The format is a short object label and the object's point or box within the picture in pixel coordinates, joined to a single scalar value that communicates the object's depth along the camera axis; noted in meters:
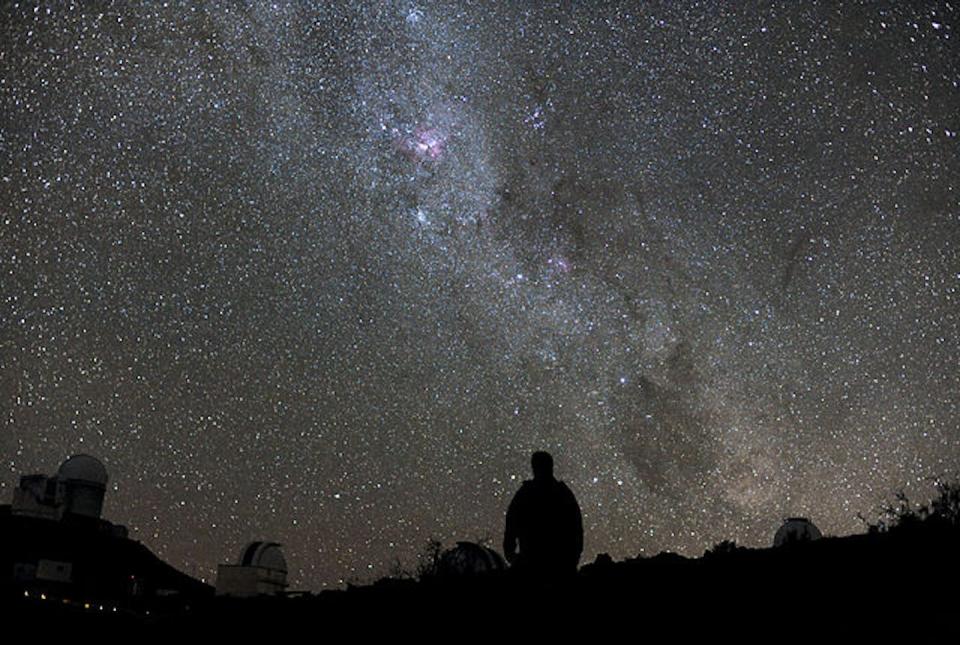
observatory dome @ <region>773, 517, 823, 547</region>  18.25
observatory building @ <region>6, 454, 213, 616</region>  18.92
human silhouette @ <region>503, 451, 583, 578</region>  7.72
